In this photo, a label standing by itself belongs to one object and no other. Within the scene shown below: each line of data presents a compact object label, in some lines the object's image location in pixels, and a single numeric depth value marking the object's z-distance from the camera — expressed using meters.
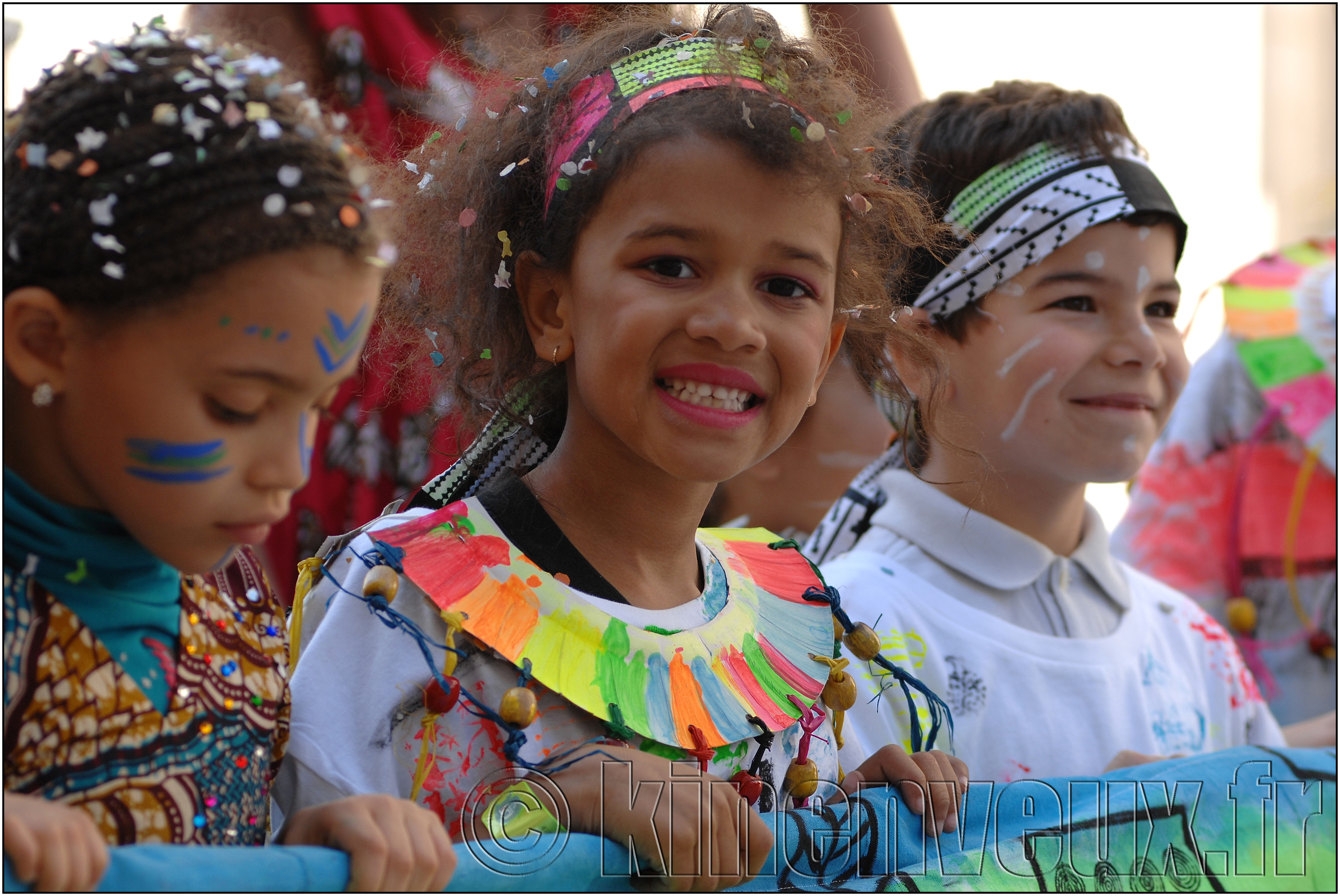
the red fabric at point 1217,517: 2.56
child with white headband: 2.20
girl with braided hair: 1.82
